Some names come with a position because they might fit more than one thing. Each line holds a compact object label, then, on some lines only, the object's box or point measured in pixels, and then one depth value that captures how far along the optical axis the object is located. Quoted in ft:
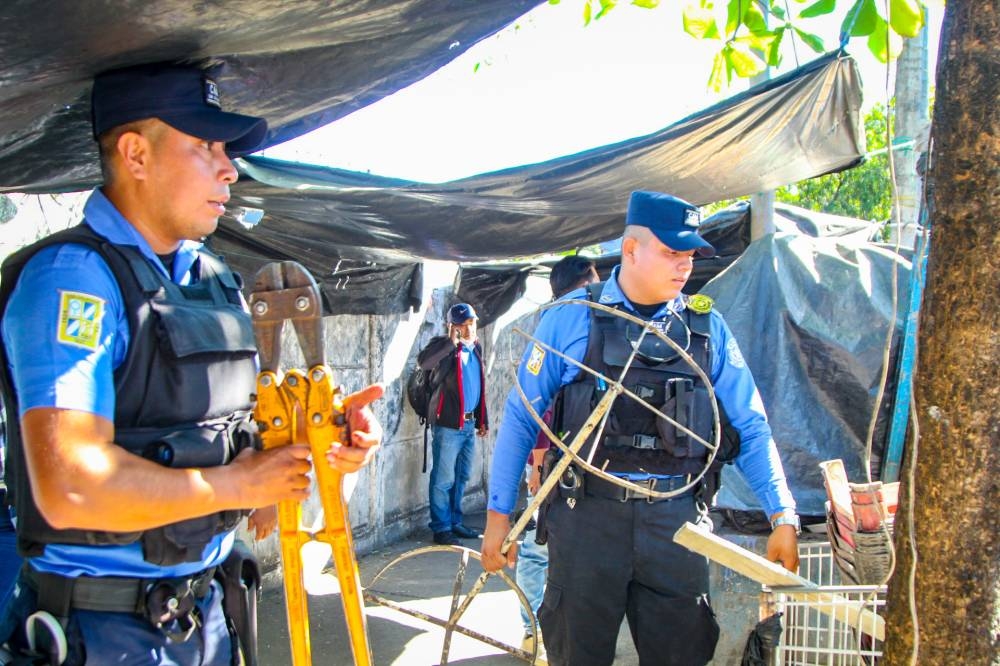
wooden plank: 5.96
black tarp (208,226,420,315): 17.29
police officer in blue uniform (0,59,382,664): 5.21
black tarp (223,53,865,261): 12.77
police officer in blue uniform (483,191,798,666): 9.41
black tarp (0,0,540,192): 6.04
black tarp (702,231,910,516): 16.22
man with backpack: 25.80
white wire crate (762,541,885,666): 6.39
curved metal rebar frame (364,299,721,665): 8.30
